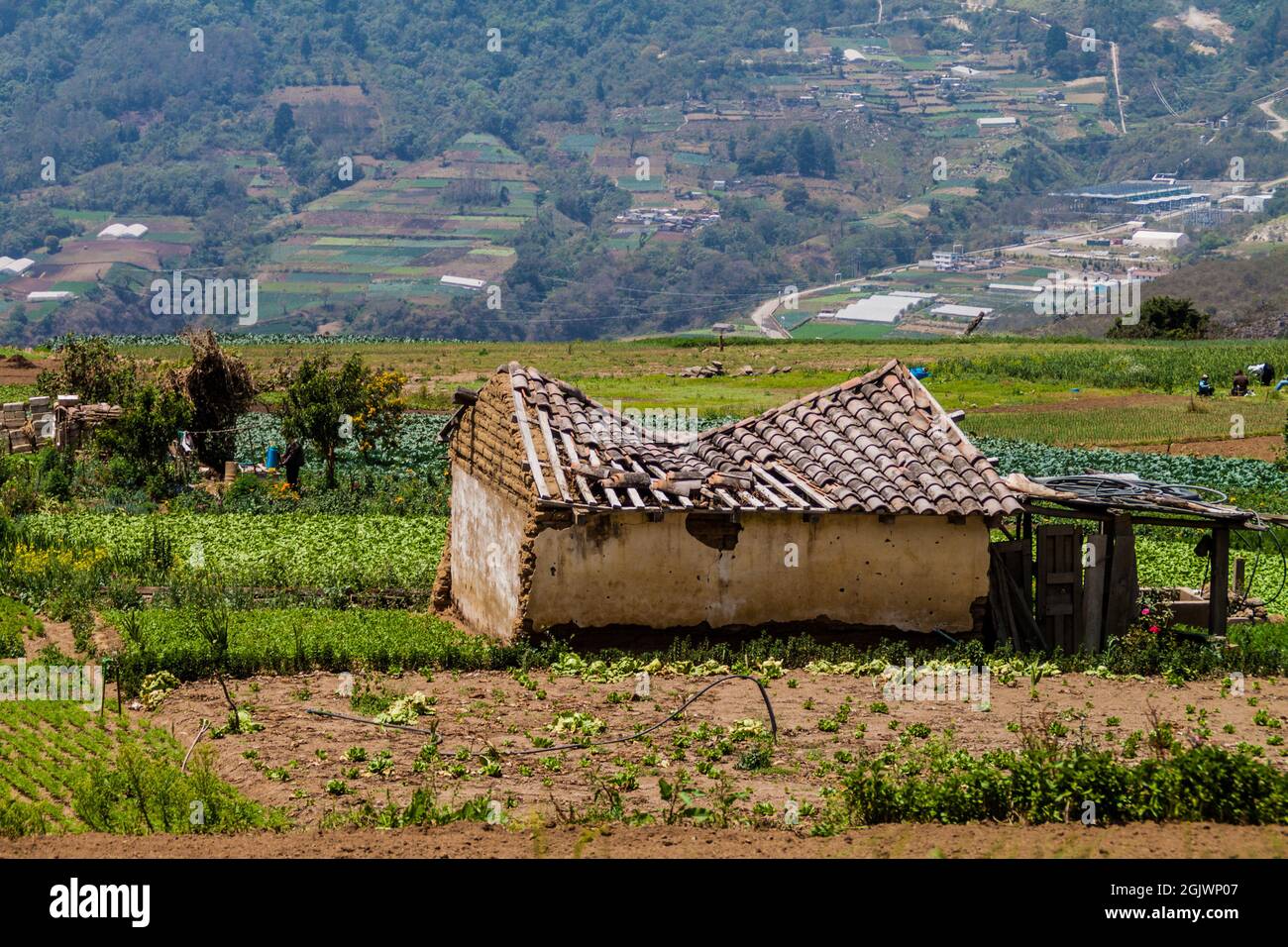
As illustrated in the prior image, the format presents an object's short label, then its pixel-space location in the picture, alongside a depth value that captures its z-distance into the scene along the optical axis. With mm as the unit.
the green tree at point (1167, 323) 82625
